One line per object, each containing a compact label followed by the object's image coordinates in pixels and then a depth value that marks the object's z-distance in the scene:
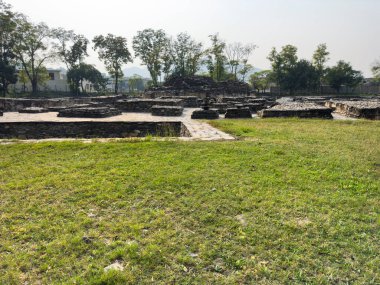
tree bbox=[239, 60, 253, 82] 54.41
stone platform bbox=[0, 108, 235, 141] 7.14
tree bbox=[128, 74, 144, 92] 61.21
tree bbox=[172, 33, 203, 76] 49.72
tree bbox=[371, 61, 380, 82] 53.59
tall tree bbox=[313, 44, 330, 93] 46.61
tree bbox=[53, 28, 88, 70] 43.00
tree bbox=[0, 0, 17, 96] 33.00
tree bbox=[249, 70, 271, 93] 51.70
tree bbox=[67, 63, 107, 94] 41.59
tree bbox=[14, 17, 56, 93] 37.44
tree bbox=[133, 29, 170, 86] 48.25
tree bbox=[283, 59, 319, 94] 42.91
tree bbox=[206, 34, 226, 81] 49.97
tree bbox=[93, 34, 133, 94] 44.16
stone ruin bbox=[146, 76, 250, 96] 31.22
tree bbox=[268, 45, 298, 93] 43.88
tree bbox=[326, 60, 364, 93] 42.62
